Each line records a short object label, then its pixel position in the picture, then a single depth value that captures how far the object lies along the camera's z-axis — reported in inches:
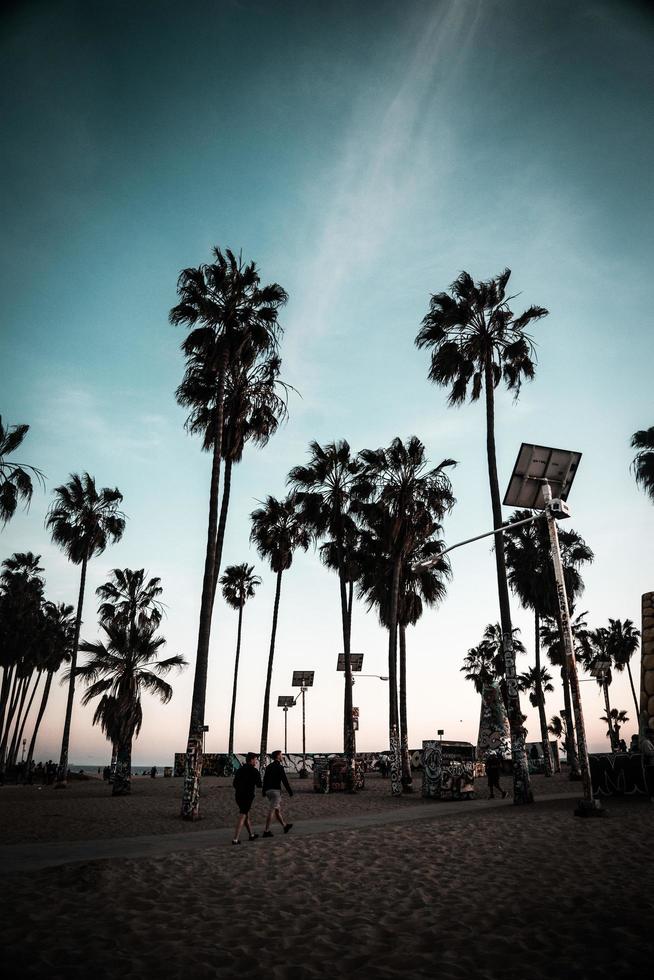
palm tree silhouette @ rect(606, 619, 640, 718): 2421.3
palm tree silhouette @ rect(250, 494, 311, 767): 1509.6
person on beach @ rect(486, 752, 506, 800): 923.4
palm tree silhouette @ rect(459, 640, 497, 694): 2575.5
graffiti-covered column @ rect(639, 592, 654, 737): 855.1
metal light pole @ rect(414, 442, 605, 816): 604.4
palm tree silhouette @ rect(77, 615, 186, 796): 1157.7
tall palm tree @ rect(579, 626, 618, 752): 1358.1
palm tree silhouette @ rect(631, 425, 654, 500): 1384.1
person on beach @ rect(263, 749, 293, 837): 513.7
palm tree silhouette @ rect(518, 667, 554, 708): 2111.2
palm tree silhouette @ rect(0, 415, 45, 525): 1032.2
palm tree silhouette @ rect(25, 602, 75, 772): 2333.9
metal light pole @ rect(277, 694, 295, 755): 1833.3
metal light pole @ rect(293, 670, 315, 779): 1716.3
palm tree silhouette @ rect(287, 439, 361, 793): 1251.2
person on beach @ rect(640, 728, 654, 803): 683.4
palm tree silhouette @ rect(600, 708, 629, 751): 3280.0
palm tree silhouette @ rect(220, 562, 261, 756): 2075.5
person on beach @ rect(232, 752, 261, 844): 476.7
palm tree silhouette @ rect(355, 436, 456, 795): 1153.4
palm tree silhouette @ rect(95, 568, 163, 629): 1371.8
